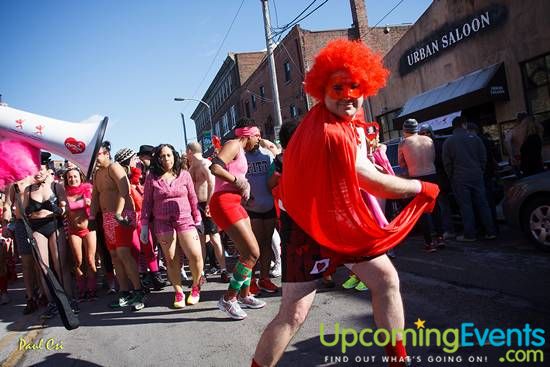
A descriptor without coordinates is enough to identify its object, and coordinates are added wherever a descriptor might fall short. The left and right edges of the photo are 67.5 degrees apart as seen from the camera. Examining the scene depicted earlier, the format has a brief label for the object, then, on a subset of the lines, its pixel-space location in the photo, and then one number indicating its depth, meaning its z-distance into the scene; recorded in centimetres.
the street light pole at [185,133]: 4429
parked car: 496
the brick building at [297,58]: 2364
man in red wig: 206
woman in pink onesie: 470
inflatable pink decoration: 289
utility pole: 1440
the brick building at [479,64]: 1209
